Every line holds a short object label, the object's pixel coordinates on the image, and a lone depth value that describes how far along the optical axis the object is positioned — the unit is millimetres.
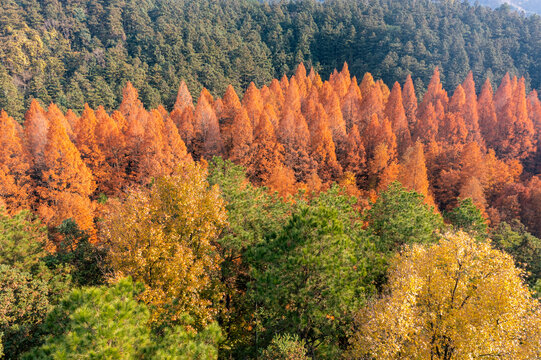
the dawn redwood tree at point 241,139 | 44469
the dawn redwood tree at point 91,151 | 40969
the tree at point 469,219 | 30000
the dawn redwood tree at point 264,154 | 44031
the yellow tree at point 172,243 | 15875
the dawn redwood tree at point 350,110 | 60469
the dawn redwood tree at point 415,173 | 42781
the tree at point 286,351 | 13032
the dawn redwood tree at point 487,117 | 58719
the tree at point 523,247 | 29375
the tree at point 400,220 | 23156
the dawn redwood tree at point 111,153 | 41312
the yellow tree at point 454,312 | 14008
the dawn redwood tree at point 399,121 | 56200
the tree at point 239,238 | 19688
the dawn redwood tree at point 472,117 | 56712
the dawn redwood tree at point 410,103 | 65075
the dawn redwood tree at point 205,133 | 47875
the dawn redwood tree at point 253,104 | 54219
